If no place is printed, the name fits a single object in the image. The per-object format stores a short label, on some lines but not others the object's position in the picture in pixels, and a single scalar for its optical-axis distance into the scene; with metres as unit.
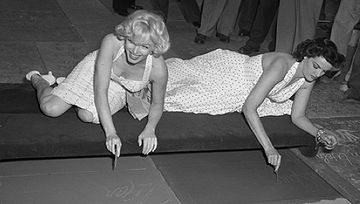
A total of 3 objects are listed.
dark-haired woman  3.07
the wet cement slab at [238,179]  3.08
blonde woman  2.68
